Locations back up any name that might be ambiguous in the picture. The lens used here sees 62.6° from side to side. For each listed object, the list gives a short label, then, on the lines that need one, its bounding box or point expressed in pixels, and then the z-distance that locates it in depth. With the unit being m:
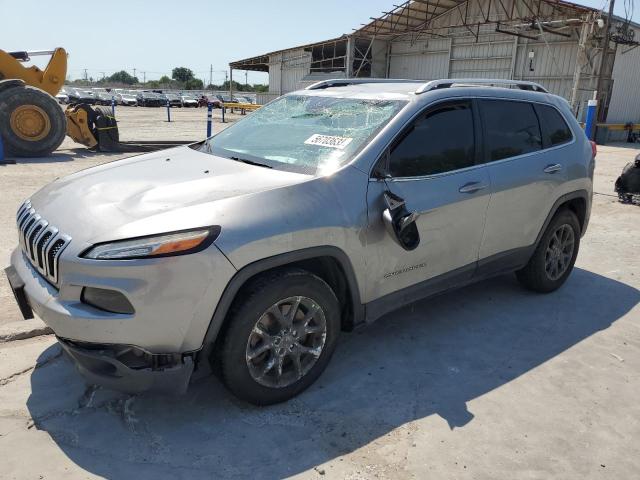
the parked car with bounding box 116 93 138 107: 45.34
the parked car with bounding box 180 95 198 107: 45.54
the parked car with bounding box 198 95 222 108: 44.12
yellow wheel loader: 11.31
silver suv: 2.42
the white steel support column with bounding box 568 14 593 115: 20.73
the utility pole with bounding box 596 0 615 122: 19.85
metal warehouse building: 21.72
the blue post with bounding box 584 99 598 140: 12.29
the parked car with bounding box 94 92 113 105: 37.23
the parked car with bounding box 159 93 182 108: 46.07
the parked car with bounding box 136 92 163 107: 45.19
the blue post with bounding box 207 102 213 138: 13.04
